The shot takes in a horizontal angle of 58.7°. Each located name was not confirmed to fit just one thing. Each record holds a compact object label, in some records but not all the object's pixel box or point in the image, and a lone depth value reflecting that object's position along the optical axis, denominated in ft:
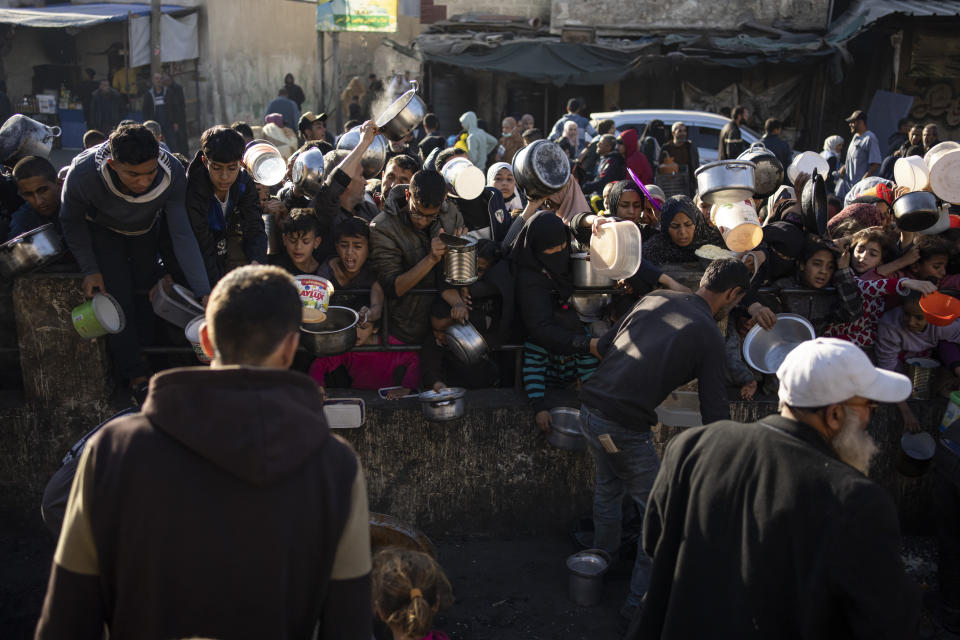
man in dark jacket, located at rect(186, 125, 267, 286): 14.40
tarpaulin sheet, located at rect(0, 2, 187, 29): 53.11
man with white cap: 7.37
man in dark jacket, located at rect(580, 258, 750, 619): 12.31
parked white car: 43.73
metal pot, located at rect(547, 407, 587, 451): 15.11
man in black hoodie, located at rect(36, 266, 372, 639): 6.03
